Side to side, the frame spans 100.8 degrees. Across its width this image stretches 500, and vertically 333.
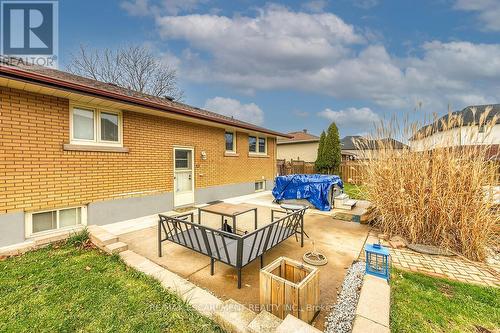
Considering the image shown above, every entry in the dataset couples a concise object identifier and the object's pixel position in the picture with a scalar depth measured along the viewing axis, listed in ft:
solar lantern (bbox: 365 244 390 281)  9.00
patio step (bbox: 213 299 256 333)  6.45
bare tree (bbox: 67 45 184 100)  53.62
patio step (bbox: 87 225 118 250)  13.16
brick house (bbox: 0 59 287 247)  13.94
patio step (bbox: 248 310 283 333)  5.90
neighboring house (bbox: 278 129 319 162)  78.48
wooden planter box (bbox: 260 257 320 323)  6.59
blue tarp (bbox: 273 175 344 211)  24.50
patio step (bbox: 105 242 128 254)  12.45
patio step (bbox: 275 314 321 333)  5.56
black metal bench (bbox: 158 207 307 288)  9.18
